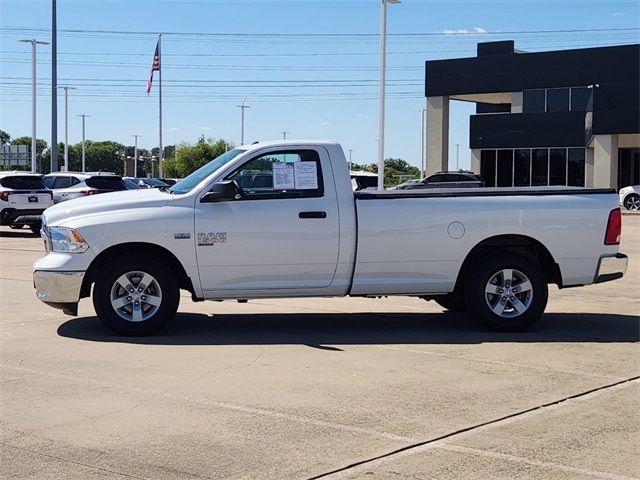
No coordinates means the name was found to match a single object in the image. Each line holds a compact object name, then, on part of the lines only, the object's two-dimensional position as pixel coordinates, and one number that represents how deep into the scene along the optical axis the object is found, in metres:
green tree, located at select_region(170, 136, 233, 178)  103.94
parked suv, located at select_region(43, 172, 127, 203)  28.28
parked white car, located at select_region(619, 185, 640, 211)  41.28
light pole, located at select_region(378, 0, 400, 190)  33.59
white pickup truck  9.84
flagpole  58.97
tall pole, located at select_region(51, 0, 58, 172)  39.50
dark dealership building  46.59
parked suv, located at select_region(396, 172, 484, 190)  39.42
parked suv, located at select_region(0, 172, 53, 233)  25.00
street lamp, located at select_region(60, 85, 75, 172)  78.72
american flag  58.88
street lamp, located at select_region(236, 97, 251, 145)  84.89
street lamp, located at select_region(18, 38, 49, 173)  51.75
